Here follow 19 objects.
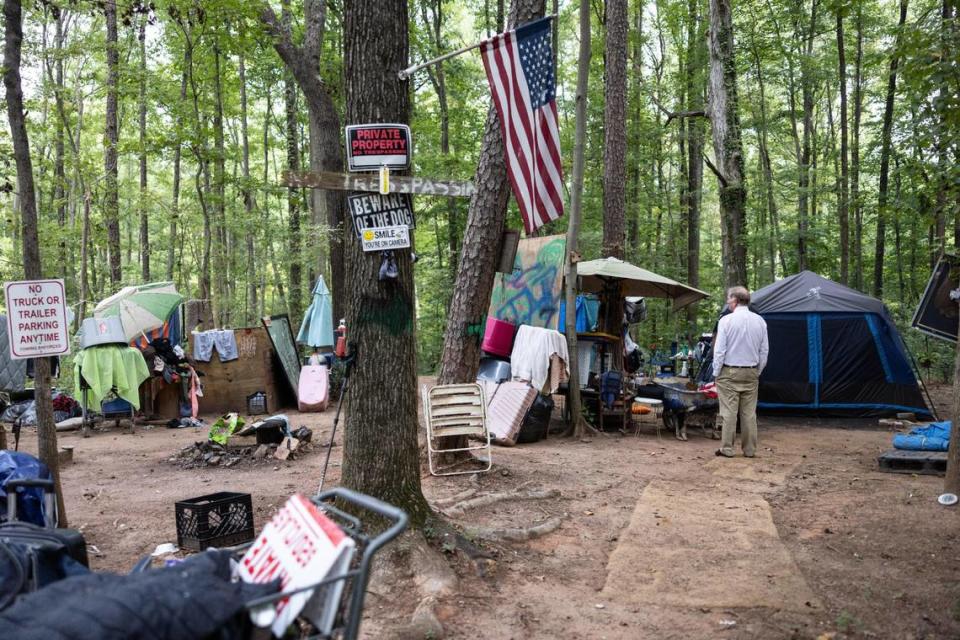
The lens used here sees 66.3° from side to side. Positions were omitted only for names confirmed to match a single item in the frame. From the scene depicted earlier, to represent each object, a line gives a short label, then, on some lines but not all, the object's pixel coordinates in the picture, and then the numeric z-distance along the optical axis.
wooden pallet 7.29
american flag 5.41
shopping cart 2.08
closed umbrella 13.59
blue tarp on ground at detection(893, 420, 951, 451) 7.72
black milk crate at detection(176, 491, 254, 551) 4.96
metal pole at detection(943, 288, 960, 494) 5.71
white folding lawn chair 7.09
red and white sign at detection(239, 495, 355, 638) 2.12
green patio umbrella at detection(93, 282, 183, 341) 11.68
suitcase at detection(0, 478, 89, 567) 2.71
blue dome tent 11.52
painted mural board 10.45
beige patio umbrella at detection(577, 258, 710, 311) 10.55
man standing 8.73
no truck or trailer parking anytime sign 5.11
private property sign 4.68
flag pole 4.70
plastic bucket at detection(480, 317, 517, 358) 10.34
